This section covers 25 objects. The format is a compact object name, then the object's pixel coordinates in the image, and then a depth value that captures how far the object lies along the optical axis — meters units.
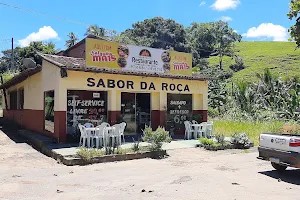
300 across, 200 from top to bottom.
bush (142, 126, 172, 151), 11.19
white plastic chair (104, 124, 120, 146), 11.96
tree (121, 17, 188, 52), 63.50
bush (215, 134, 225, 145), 13.27
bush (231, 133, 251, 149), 13.33
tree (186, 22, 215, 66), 70.78
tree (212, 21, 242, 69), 68.00
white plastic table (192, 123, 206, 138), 15.31
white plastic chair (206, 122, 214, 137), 15.49
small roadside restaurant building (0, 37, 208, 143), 13.20
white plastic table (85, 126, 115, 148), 11.78
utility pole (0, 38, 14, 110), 26.19
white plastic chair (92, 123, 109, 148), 11.76
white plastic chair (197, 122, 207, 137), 15.36
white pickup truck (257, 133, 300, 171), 7.74
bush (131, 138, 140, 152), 11.20
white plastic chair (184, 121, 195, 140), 15.10
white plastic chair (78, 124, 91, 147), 11.74
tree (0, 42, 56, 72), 43.56
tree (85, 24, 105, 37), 55.84
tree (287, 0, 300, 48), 8.67
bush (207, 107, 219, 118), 26.48
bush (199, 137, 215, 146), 12.96
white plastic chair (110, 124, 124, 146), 12.22
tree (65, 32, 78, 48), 56.40
